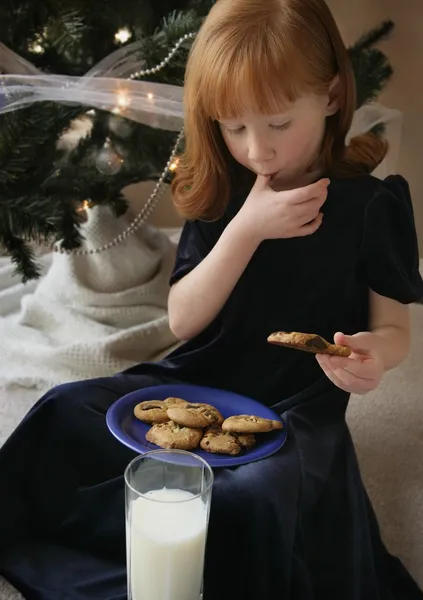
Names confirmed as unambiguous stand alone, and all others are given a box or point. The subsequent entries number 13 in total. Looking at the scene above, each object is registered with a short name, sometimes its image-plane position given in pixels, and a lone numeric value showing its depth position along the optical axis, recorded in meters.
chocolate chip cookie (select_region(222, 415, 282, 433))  0.81
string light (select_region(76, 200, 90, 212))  1.21
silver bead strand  1.11
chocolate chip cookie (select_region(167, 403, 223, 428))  0.82
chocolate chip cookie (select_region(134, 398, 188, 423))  0.85
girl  0.79
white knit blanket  1.30
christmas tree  1.09
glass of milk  0.71
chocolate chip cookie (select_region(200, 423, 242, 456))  0.80
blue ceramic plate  0.80
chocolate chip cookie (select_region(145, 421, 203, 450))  0.80
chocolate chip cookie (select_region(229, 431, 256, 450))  0.81
